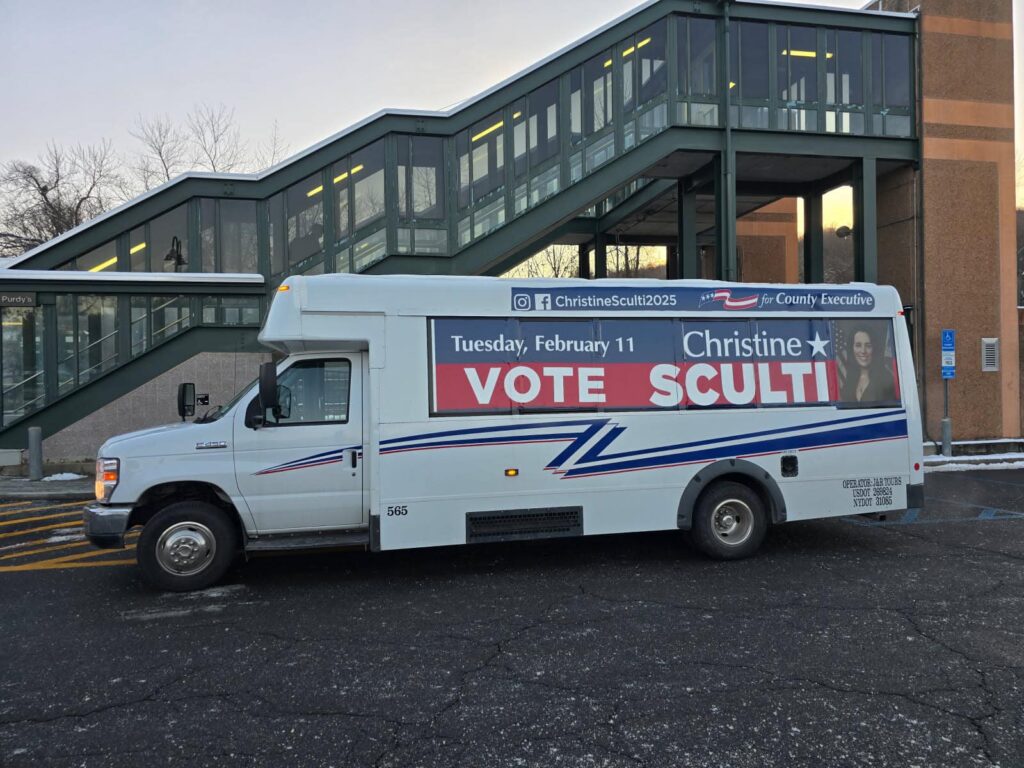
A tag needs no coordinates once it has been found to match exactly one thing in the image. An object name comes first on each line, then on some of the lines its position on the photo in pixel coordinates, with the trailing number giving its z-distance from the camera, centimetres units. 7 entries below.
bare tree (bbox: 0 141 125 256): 3412
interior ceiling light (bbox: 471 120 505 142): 1652
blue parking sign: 1630
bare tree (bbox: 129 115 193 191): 3409
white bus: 625
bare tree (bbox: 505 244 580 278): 3862
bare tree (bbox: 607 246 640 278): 3134
